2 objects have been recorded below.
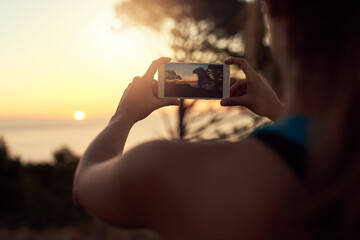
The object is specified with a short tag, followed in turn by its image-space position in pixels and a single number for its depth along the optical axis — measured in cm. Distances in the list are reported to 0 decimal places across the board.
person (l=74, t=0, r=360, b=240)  84
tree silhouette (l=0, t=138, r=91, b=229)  1135
